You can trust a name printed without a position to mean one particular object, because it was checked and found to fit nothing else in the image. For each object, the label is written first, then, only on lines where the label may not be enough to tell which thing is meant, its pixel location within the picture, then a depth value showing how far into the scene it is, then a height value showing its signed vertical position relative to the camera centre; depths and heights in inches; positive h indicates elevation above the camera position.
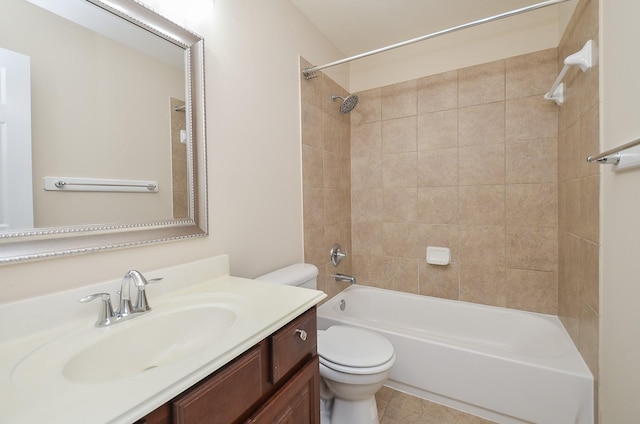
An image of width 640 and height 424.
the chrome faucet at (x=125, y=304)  31.4 -11.3
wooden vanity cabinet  22.0 -17.6
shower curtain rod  52.7 +37.6
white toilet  50.4 -29.3
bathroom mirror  29.0 +10.4
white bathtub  51.8 -34.5
